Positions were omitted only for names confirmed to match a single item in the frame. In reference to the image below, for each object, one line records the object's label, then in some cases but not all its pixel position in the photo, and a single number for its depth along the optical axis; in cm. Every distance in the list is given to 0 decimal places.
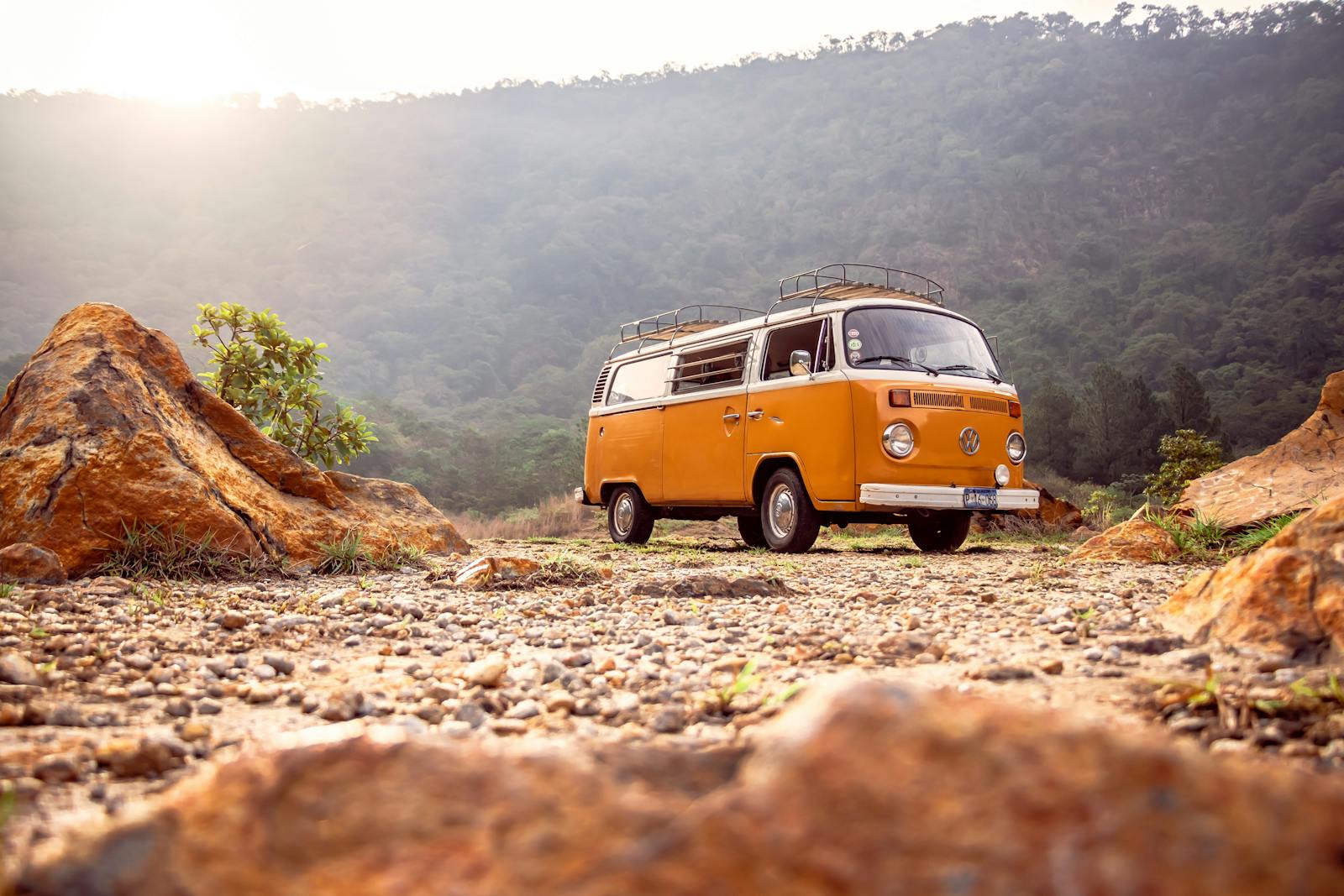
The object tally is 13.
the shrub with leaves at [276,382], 914
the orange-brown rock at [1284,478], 683
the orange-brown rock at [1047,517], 1190
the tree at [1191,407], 2584
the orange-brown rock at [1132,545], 650
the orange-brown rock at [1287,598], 262
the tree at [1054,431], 2780
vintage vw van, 823
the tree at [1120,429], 2594
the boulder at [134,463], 558
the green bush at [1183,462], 1405
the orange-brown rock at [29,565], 495
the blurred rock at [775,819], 90
